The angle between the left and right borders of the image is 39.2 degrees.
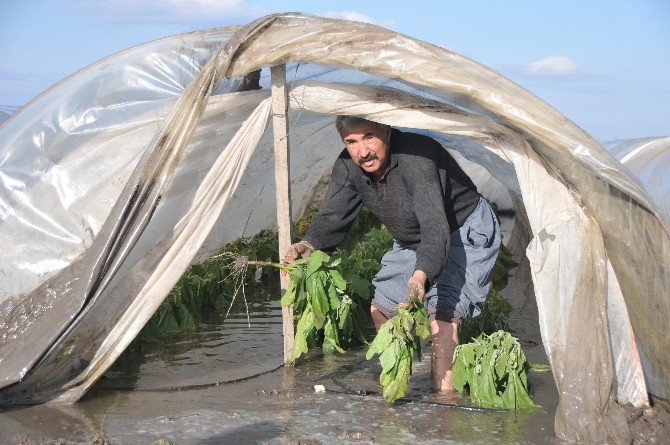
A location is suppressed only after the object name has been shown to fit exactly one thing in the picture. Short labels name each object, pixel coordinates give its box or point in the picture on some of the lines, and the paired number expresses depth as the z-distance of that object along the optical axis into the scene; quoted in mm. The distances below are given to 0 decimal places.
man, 4809
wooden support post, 5324
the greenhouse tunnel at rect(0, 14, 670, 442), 4590
